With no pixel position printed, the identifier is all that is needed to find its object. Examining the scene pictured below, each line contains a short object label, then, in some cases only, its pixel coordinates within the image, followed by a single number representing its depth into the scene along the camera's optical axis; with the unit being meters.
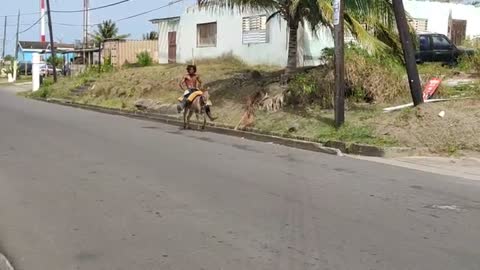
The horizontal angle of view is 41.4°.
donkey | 17.98
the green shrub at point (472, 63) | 18.56
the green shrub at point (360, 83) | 17.73
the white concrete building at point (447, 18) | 29.94
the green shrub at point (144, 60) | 38.53
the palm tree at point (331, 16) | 17.23
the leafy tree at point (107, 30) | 78.81
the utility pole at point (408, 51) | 14.87
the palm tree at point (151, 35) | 52.11
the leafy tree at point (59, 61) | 68.25
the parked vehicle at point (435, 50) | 24.75
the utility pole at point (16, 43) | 92.25
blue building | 98.25
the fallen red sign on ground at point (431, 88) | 16.70
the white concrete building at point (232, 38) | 26.38
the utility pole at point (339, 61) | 15.08
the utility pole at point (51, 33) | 41.03
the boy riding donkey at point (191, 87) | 18.02
